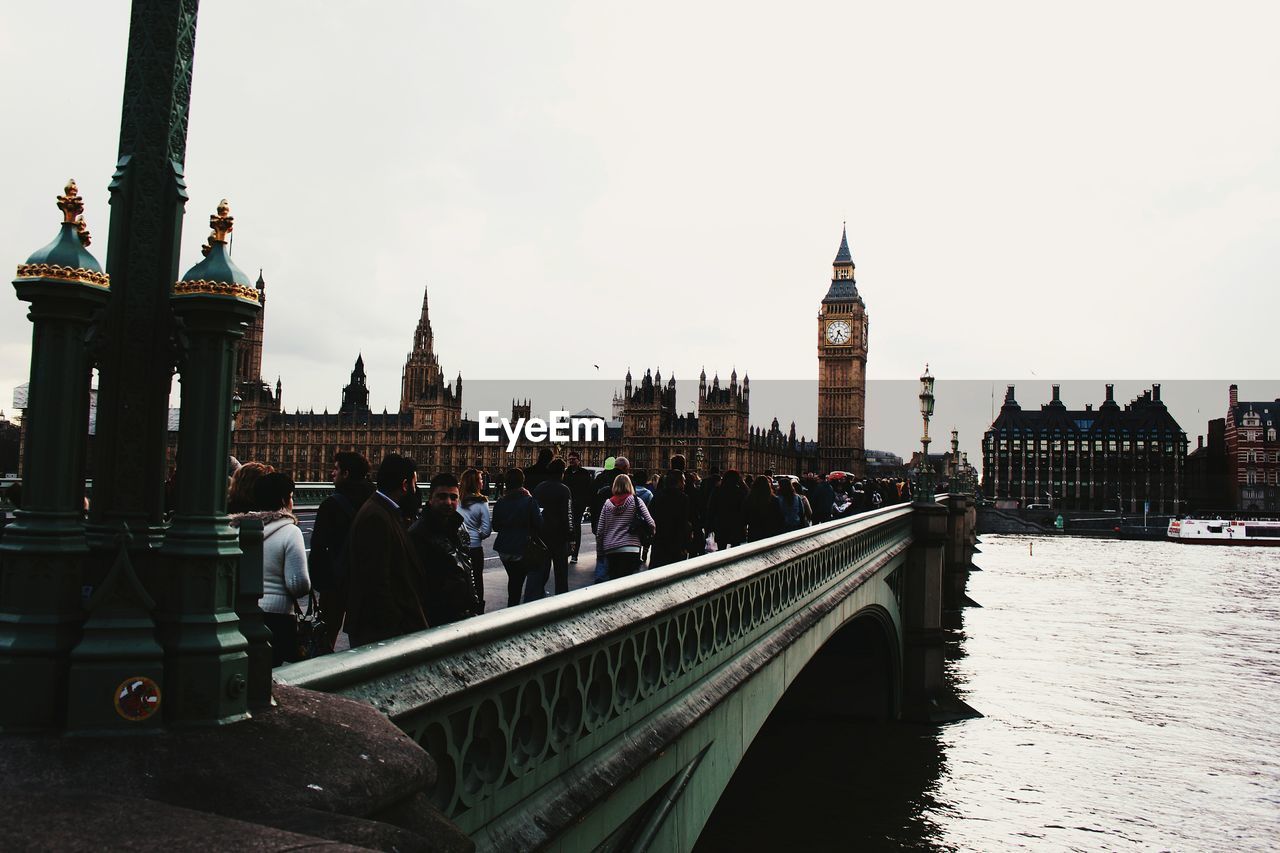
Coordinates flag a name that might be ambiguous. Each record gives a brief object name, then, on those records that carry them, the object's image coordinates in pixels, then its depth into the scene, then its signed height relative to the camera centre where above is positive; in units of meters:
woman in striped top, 11.18 -0.65
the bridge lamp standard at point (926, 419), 29.62 +1.53
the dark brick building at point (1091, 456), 150.62 +3.62
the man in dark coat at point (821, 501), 18.77 -0.50
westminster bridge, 3.49 -1.10
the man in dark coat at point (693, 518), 13.72 -0.73
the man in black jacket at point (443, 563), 6.37 -0.63
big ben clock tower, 143.12 +11.84
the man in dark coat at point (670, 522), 12.13 -0.63
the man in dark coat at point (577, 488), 15.65 -0.38
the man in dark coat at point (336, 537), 6.10 -0.49
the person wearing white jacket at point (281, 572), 5.68 -0.63
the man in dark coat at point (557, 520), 11.59 -0.63
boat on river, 97.25 -4.03
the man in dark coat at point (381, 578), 5.27 -0.60
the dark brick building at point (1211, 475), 144.25 +1.58
